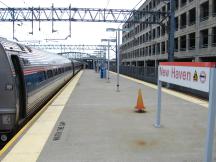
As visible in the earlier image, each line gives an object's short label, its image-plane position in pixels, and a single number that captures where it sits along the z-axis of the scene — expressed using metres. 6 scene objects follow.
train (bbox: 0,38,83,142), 4.75
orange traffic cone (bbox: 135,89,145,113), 7.24
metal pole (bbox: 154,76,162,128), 5.62
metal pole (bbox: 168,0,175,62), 14.04
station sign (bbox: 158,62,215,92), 3.67
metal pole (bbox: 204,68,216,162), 3.38
